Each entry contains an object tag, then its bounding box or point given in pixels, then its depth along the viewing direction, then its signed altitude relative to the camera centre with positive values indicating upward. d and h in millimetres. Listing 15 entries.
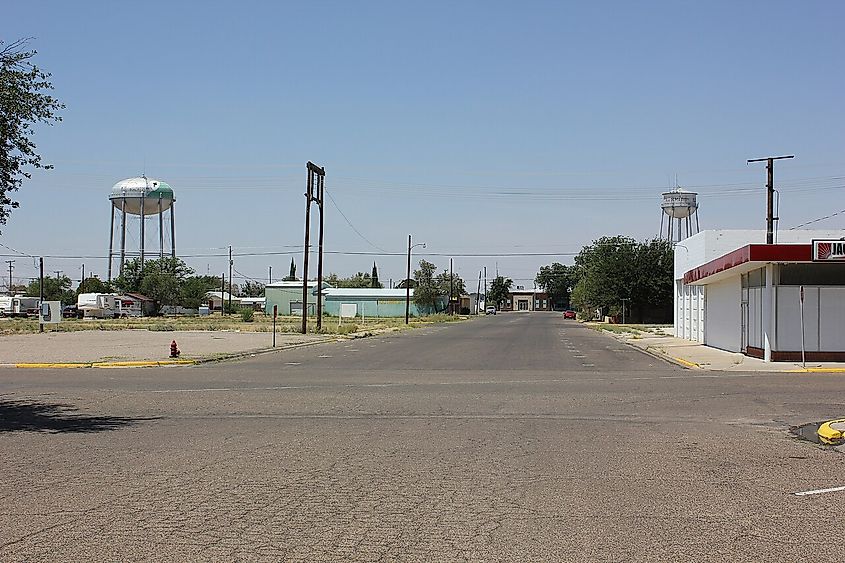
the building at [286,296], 130375 +1981
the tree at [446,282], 142250 +4643
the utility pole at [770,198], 38719 +4942
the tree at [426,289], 135750 +3427
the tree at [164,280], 123438 +3787
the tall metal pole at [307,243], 56031 +3656
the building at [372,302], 133500 +1308
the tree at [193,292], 128250 +2376
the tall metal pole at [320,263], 59094 +3125
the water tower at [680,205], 98438 +11566
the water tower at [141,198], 104875 +12387
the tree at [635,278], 95438 +3690
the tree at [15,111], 14531 +3069
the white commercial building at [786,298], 29047 +619
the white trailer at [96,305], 105750 +281
